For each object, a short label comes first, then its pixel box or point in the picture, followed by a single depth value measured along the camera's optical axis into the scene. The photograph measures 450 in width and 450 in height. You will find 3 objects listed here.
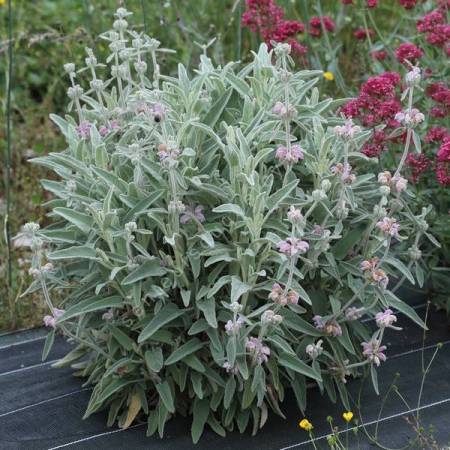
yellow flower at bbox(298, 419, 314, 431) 2.73
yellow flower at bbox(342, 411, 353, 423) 2.75
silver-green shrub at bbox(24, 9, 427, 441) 2.70
